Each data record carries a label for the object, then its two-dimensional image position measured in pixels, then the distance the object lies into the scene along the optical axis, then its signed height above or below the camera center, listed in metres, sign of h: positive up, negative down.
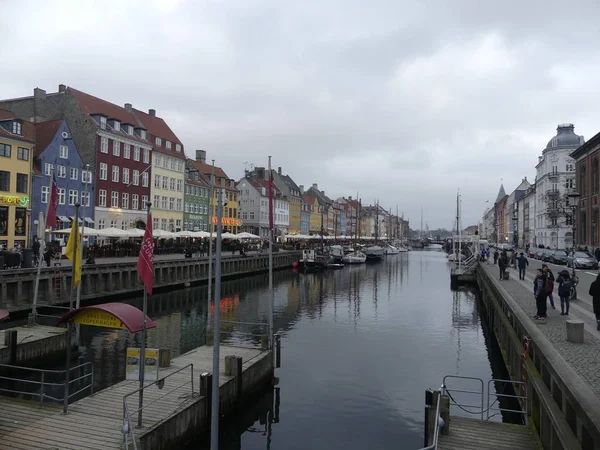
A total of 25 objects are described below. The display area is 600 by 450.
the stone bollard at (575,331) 15.45 -2.79
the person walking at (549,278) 19.56 -1.48
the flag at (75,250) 19.59 -0.56
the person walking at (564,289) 19.91 -1.88
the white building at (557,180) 91.69 +11.82
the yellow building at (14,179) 45.59 +5.32
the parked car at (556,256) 51.83 -1.66
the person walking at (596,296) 16.20 -1.80
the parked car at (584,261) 43.53 -1.78
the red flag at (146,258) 12.73 -0.53
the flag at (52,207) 22.61 +1.31
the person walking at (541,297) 19.37 -2.17
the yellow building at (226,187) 88.56 +9.60
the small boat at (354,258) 93.19 -3.55
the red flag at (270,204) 22.21 +1.60
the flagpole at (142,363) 11.92 -3.21
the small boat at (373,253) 107.82 -2.98
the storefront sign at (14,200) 45.12 +3.30
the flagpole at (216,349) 8.65 -2.10
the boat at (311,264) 76.44 -3.87
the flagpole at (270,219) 20.00 +0.85
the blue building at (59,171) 50.03 +7.04
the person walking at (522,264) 37.06 -1.77
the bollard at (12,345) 18.78 -4.10
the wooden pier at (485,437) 11.22 -4.58
